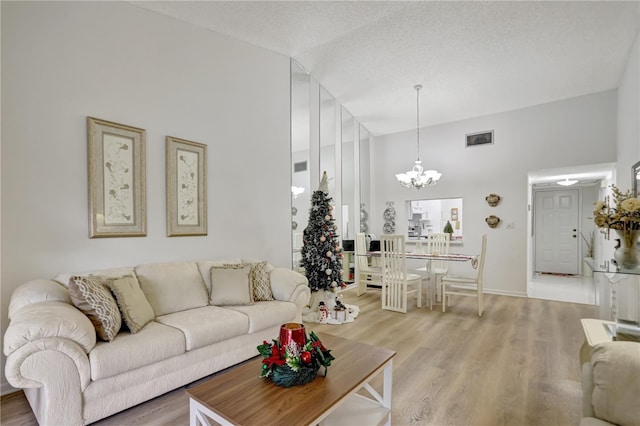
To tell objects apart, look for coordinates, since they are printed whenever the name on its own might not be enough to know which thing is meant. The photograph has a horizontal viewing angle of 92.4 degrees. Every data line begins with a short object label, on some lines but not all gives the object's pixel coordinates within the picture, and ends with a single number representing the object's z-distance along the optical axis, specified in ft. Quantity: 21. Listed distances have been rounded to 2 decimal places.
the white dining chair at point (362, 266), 18.44
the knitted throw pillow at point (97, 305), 6.80
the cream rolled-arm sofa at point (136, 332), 5.71
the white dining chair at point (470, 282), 14.25
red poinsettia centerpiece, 5.19
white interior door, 25.49
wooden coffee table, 4.44
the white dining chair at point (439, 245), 18.92
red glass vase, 5.46
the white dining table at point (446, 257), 14.92
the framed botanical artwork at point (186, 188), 10.50
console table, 6.07
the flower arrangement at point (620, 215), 6.91
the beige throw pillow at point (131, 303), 7.37
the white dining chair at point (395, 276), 14.75
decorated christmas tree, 13.92
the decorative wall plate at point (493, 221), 18.62
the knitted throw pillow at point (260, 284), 10.61
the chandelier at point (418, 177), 16.60
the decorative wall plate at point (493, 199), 18.61
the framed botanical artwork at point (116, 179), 8.72
